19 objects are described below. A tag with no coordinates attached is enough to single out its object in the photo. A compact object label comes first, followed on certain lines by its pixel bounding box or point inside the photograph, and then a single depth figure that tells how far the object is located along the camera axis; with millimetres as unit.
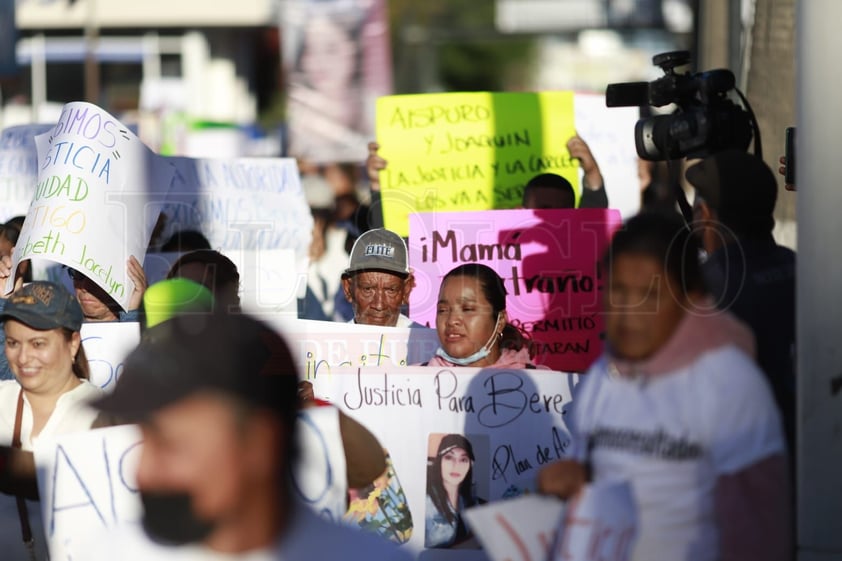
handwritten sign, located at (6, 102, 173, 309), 11023
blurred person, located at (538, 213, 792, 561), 5914
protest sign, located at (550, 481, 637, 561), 6004
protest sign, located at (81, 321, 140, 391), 10305
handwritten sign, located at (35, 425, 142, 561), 7629
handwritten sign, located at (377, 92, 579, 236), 14445
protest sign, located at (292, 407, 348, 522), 6051
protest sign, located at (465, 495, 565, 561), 6258
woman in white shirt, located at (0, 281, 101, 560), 8648
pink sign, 10867
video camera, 8727
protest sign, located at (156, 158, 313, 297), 14977
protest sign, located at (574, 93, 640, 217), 16062
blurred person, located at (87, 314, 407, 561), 5180
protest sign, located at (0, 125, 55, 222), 15891
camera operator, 7687
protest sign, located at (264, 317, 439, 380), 10375
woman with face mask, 9703
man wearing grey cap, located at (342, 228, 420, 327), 11297
